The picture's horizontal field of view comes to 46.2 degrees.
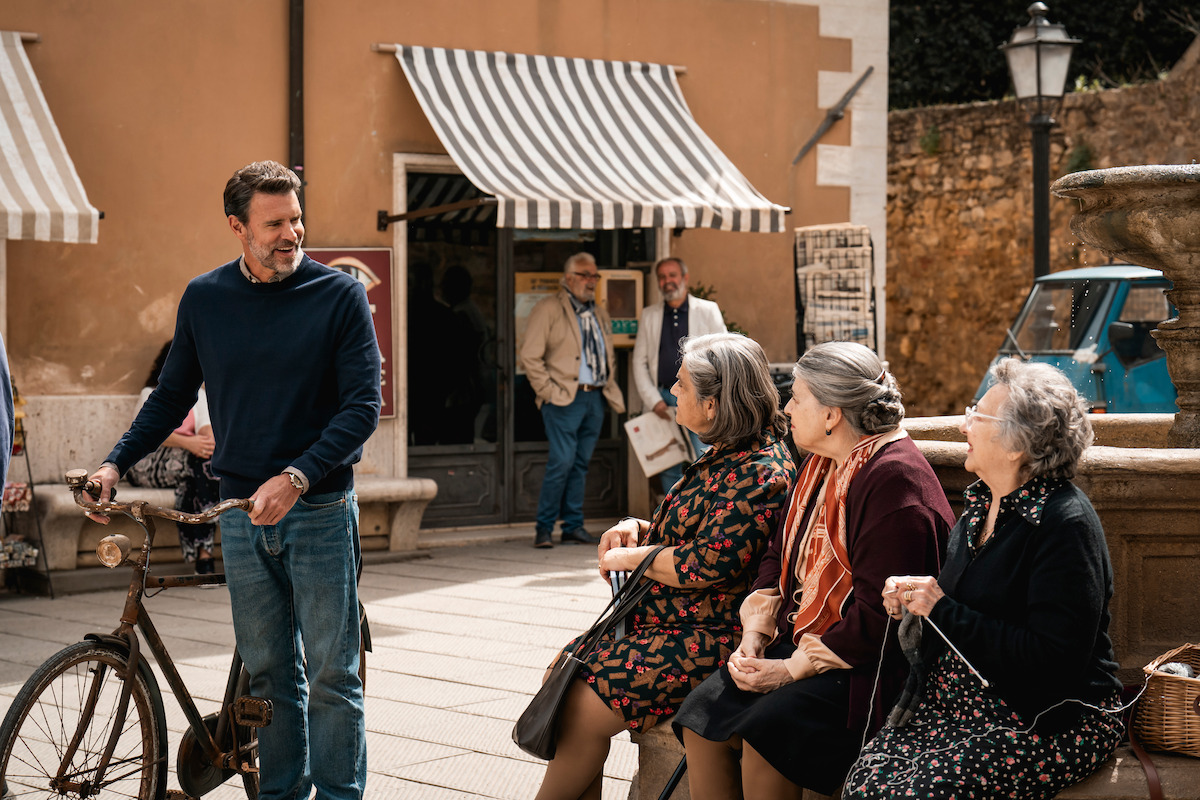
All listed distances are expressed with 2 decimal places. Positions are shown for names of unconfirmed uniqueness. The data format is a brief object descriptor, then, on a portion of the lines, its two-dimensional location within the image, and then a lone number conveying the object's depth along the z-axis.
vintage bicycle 3.56
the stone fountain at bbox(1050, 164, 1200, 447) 4.39
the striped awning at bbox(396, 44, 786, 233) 8.97
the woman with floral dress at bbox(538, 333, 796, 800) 3.65
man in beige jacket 9.62
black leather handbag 3.64
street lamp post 11.05
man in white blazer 9.73
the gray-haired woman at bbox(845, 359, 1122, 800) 2.91
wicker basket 3.17
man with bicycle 3.65
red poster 9.36
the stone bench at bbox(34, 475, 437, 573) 7.89
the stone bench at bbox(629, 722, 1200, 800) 2.99
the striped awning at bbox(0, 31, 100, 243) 7.46
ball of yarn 3.24
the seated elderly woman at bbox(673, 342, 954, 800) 3.23
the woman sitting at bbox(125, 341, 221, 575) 8.02
